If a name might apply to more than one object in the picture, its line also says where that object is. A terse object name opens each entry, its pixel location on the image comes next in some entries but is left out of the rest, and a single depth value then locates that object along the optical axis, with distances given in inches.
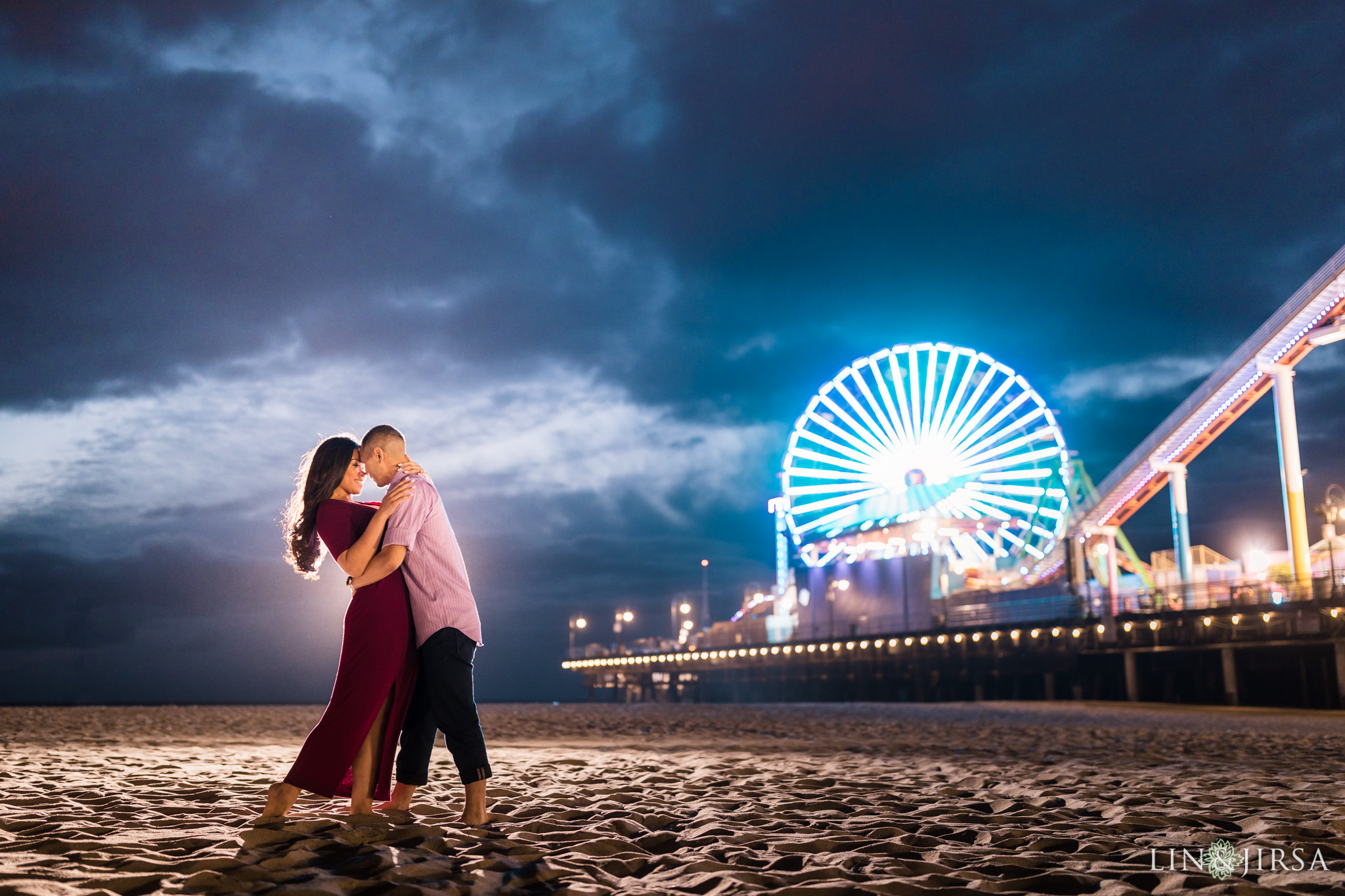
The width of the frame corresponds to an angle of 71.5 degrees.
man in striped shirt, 153.8
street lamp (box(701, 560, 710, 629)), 2938.0
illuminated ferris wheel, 1766.7
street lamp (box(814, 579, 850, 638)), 1847.9
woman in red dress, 149.4
